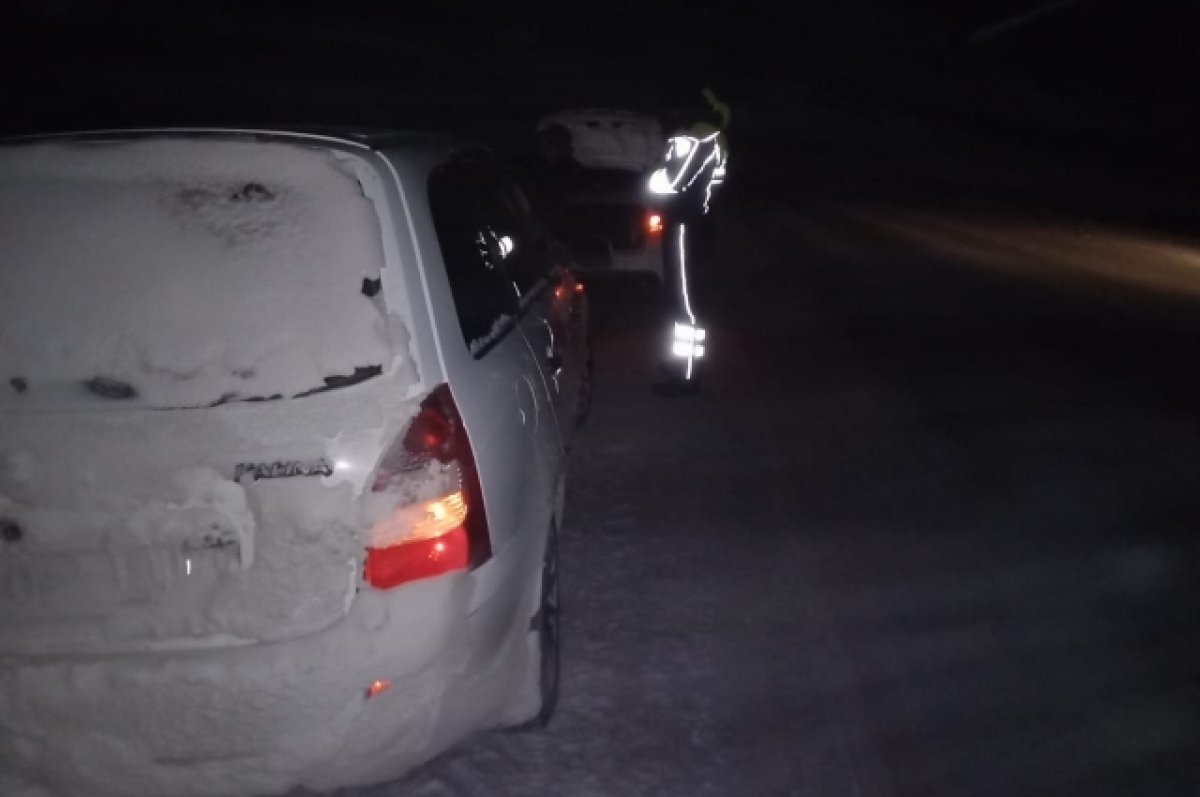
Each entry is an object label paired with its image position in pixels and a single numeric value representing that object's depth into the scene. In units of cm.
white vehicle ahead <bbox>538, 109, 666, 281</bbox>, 1127
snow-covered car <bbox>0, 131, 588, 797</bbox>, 312
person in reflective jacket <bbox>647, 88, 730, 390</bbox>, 818
